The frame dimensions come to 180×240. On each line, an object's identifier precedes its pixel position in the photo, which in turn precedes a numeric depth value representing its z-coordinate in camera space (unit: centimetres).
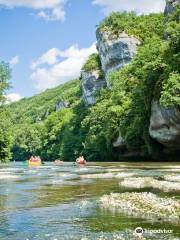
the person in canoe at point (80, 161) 8136
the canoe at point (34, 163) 9758
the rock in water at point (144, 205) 1704
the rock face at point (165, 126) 7006
